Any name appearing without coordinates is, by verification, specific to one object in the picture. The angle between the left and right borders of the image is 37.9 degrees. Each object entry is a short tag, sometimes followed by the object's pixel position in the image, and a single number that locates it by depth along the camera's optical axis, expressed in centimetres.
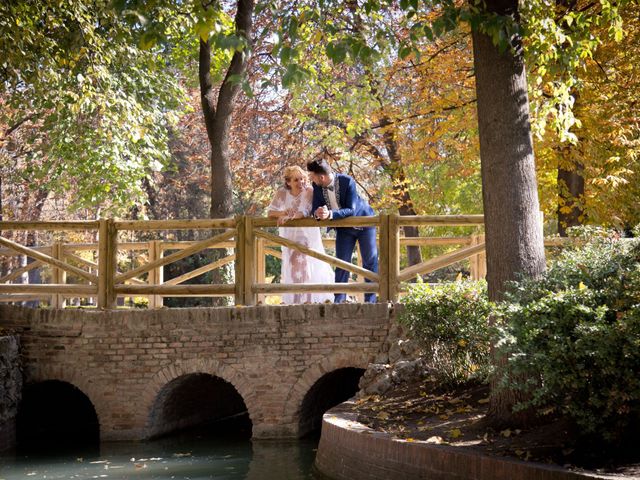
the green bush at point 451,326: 1030
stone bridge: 1266
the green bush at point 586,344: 682
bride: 1297
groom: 1259
